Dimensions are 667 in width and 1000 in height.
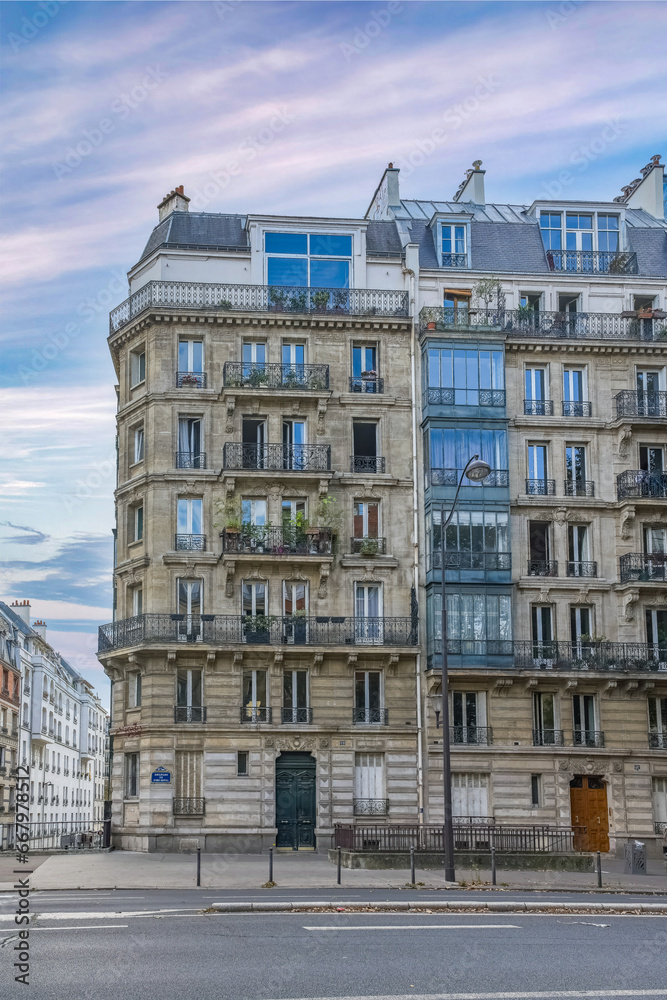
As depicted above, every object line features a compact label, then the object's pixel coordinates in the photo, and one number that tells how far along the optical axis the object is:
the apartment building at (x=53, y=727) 72.25
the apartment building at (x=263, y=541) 38.94
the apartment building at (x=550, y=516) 40.00
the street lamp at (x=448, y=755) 27.17
